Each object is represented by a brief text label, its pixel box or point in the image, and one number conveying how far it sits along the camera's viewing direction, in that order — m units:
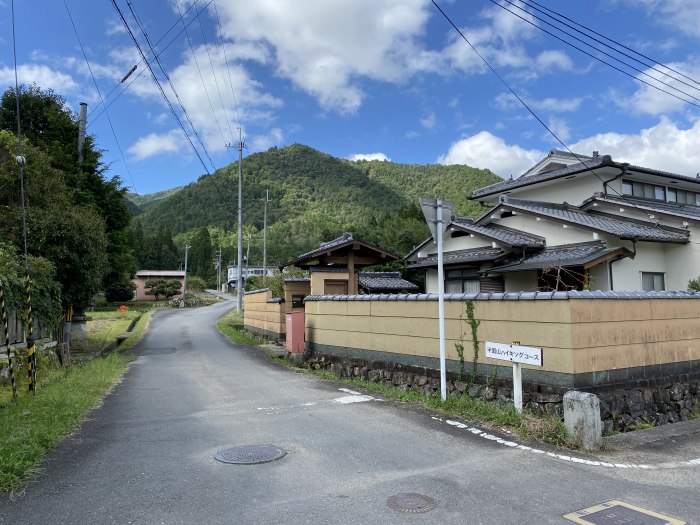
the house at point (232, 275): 90.44
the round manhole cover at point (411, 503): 3.82
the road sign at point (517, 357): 6.22
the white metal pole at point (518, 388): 6.46
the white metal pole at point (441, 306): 7.59
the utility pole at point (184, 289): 66.44
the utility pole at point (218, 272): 86.61
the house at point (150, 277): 67.13
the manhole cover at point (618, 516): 3.60
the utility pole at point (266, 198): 48.11
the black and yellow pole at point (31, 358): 8.93
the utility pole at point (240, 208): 33.53
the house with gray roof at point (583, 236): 13.43
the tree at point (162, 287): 60.78
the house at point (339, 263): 16.84
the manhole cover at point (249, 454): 5.06
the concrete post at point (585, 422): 5.46
